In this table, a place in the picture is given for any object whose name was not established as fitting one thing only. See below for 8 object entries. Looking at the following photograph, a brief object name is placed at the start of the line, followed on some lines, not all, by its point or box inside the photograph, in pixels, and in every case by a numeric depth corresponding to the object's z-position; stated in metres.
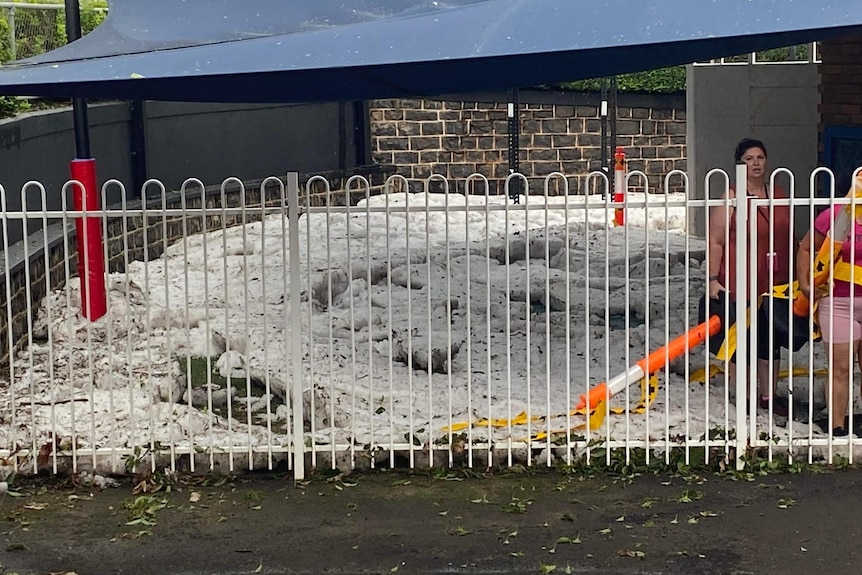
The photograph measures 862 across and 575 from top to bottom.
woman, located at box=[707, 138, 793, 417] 6.88
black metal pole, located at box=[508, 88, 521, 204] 19.00
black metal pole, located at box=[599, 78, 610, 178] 18.76
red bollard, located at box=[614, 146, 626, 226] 15.01
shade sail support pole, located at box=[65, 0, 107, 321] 8.87
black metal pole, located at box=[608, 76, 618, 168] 18.96
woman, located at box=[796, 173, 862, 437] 6.55
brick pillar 11.07
